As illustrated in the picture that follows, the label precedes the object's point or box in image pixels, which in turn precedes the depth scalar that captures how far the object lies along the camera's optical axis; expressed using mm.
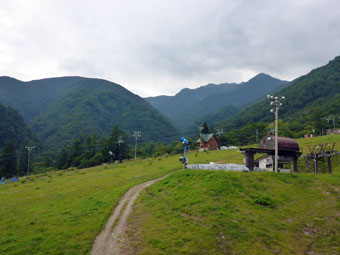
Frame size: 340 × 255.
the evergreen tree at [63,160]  101231
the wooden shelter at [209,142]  88062
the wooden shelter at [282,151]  28484
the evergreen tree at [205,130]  97925
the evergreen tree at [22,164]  93769
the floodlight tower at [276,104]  26217
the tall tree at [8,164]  87088
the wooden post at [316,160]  31547
